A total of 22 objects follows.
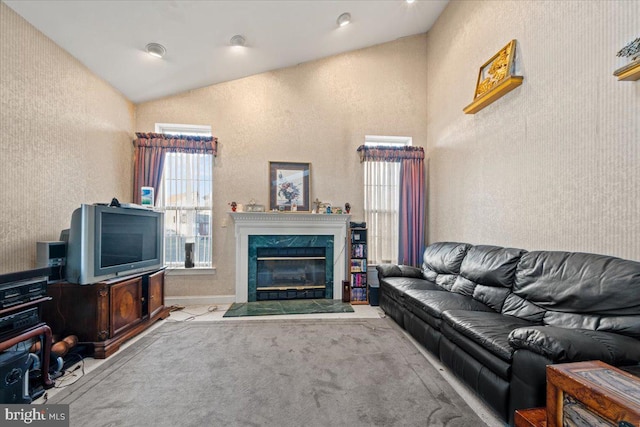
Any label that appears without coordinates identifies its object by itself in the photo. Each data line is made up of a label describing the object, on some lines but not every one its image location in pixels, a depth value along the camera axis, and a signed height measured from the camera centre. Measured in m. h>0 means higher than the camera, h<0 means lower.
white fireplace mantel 3.87 -0.24
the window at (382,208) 4.25 +0.11
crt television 2.24 -0.29
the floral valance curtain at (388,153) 4.13 +1.03
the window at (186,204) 3.89 +0.17
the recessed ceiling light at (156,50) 2.89 +1.96
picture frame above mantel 4.05 +0.47
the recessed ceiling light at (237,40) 3.15 +2.24
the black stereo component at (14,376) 1.49 -1.00
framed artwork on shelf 2.55 +1.50
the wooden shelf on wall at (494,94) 2.49 +1.31
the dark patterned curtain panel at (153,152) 3.74 +0.95
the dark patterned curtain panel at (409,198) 4.16 +0.28
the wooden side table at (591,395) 0.92 -0.72
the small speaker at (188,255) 3.81 -0.61
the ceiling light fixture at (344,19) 3.27 +2.61
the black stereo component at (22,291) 1.64 -0.53
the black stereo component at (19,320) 1.62 -0.72
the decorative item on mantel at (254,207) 3.93 +0.12
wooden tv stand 2.26 -0.91
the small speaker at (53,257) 2.18 -0.38
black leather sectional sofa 1.32 -0.72
